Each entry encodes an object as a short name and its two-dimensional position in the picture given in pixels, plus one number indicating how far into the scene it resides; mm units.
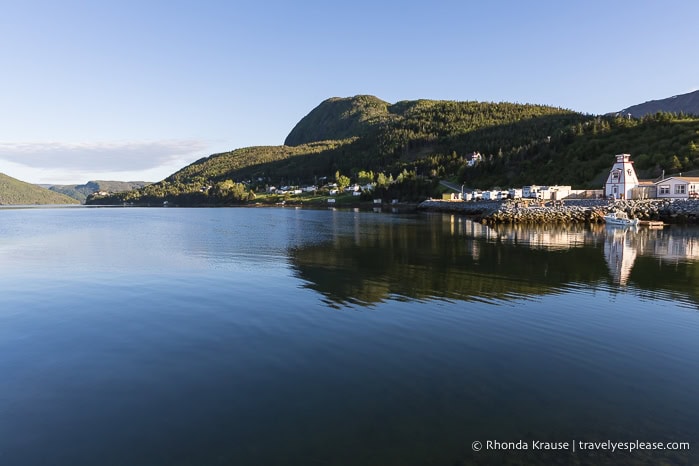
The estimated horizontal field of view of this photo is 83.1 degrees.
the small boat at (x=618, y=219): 66969
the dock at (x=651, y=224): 66500
